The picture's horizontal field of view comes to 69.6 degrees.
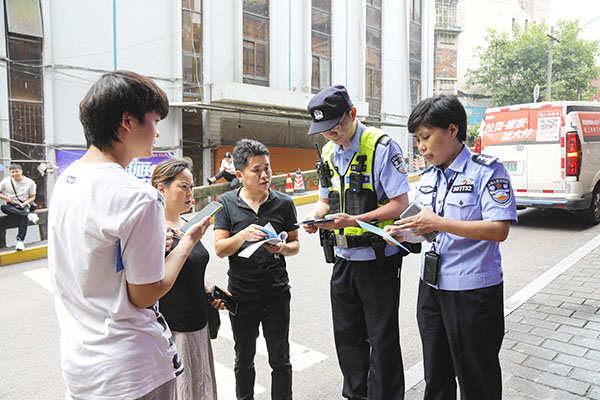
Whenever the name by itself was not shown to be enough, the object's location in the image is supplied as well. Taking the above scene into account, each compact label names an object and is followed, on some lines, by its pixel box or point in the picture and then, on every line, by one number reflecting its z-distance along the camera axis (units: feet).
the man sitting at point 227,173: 49.16
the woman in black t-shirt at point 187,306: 8.27
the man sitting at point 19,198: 29.99
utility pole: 84.62
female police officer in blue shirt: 7.55
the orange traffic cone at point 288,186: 50.09
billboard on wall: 45.93
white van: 26.91
